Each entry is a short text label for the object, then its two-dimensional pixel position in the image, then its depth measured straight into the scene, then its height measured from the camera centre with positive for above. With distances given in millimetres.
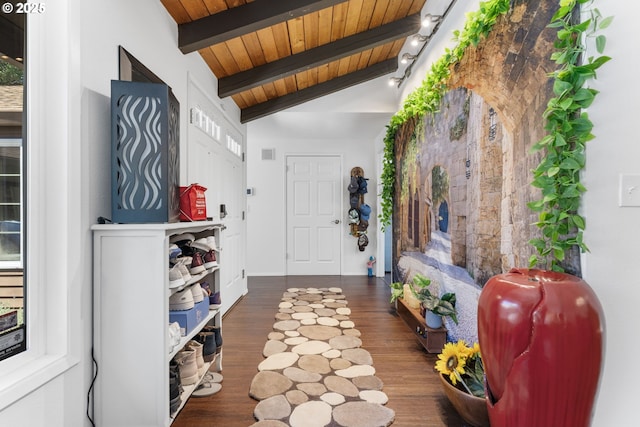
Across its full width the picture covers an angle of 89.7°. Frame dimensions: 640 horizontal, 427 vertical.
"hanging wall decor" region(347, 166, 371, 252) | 5156 +72
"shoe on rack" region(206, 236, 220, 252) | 1932 -174
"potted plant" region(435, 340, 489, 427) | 1475 -839
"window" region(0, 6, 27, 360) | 1148 +113
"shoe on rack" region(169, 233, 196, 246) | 1666 -131
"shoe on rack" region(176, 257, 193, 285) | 1608 -281
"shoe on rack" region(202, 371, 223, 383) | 2016 -1045
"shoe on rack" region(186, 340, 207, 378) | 1787 -795
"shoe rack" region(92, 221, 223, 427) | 1366 -491
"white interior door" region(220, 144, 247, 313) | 3312 -207
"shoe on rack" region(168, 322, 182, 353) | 1470 -569
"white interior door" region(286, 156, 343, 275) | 5316 -24
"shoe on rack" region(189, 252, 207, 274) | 1783 -288
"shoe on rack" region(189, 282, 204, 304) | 1781 -442
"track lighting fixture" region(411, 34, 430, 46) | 2642 +1441
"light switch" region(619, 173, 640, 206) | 1037 +78
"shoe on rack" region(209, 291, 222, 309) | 2125 -579
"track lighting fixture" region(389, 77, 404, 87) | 3410 +1464
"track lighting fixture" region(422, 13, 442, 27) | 2301 +1412
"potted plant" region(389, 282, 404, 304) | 3236 -787
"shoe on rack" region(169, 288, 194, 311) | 1662 -453
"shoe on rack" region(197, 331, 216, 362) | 1938 -798
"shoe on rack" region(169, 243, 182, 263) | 1552 -187
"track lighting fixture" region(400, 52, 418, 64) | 2910 +1426
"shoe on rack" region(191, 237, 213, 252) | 1829 -177
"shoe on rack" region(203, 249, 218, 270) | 1978 -291
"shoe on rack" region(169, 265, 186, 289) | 1507 -307
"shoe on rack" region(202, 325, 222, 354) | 2047 -772
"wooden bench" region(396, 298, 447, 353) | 2336 -905
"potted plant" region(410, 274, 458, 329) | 2215 -657
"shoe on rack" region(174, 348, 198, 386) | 1702 -816
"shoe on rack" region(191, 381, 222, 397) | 1875 -1047
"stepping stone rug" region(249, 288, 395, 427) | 1651 -1038
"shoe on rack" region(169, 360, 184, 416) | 1507 -836
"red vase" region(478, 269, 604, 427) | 973 -427
